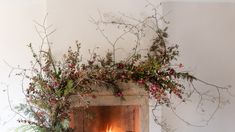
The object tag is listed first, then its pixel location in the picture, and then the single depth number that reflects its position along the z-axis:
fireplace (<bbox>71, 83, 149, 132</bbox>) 2.96
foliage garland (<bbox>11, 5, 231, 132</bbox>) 2.69
